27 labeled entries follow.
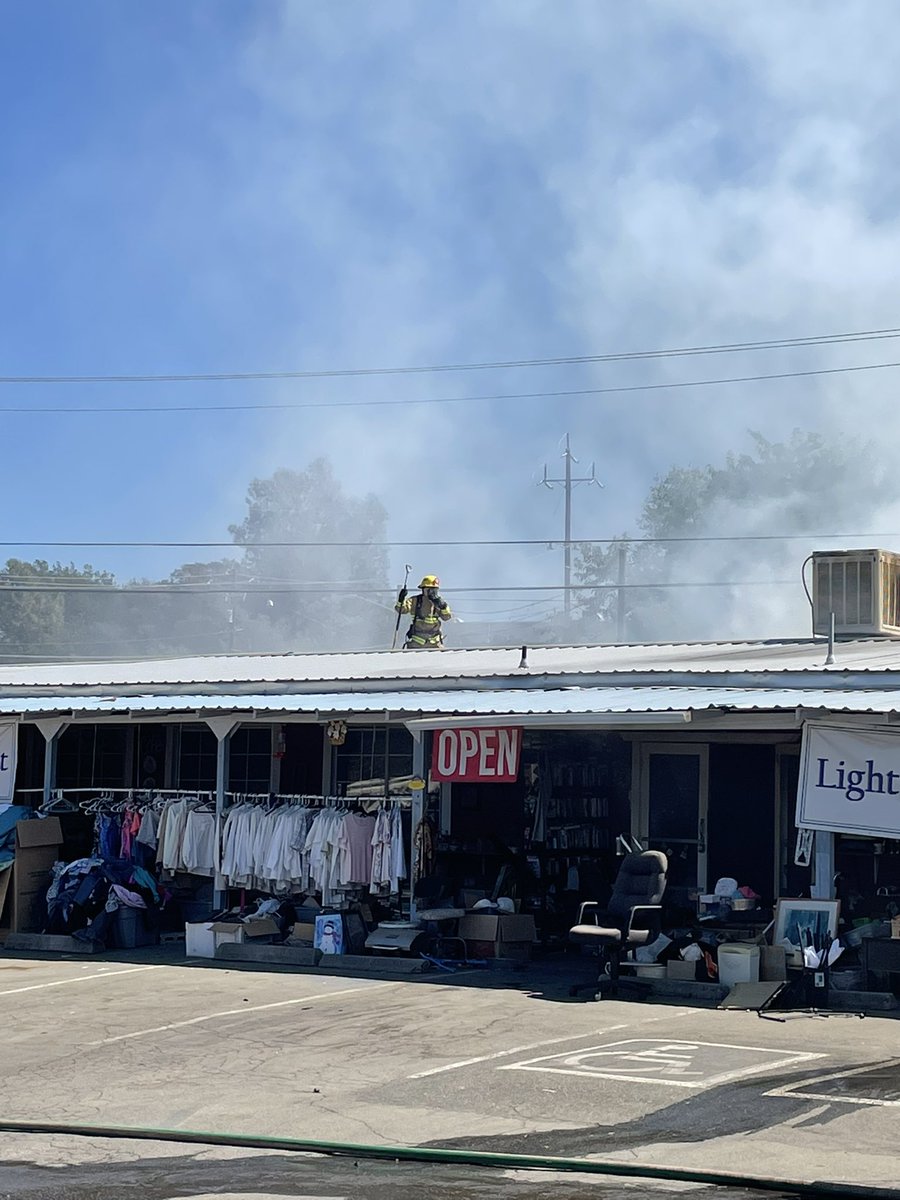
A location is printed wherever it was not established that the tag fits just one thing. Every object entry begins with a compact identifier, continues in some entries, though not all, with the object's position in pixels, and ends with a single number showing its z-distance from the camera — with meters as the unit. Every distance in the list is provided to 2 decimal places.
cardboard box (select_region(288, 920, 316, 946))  16.78
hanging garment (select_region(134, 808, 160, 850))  18.89
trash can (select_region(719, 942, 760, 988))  13.59
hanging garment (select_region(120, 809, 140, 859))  18.91
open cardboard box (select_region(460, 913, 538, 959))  15.95
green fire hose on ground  7.01
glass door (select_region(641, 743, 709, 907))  18.41
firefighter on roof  24.27
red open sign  16.08
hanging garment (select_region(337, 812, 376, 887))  16.83
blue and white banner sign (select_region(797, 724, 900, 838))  13.89
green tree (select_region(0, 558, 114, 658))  67.06
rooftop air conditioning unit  20.06
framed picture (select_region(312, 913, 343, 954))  16.19
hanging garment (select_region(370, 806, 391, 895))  16.75
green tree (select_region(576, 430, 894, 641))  62.59
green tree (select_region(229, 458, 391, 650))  70.50
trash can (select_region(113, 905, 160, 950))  17.47
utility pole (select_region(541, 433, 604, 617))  67.31
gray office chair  13.70
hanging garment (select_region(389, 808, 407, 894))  16.70
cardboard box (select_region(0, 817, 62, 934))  18.09
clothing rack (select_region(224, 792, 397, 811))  17.52
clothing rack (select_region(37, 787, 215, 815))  19.08
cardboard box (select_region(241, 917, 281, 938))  16.86
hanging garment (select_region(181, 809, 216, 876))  18.30
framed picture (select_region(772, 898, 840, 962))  13.79
